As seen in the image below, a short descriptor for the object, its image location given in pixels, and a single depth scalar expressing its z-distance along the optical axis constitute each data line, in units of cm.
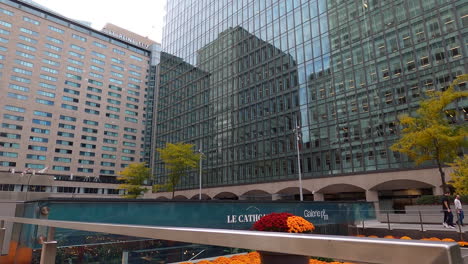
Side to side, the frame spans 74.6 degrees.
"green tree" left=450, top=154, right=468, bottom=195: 2328
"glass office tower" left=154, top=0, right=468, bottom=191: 3544
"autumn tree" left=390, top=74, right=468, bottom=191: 2591
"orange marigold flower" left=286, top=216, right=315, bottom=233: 859
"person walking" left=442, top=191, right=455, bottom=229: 2082
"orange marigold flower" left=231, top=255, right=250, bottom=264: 524
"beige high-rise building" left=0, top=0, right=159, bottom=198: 8850
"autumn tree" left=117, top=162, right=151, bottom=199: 6706
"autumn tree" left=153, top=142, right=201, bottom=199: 5241
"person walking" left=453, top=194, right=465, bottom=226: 2036
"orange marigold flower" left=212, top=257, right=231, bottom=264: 594
